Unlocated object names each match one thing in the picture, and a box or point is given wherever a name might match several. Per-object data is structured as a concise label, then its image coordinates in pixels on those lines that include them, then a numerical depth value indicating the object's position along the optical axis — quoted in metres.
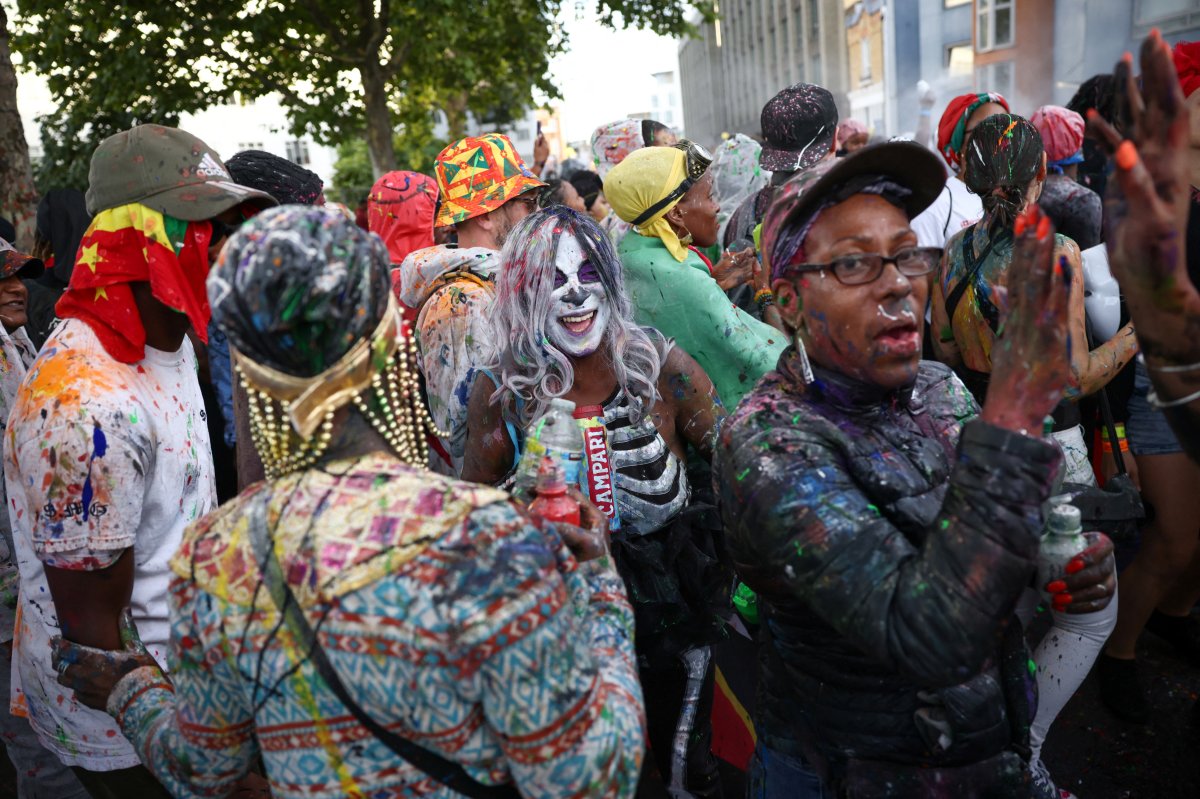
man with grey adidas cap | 2.17
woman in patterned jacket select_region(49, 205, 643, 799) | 1.35
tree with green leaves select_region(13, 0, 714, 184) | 13.00
